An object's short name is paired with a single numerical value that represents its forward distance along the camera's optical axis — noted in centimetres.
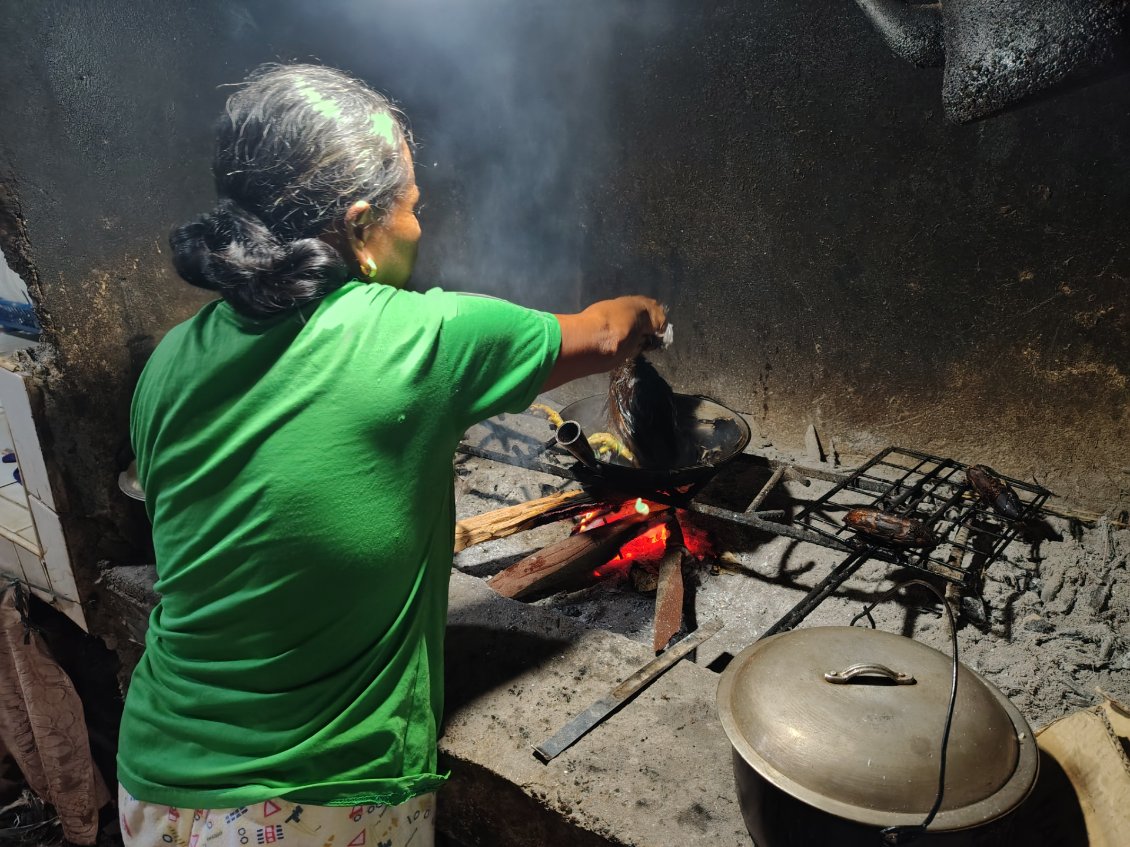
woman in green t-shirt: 155
